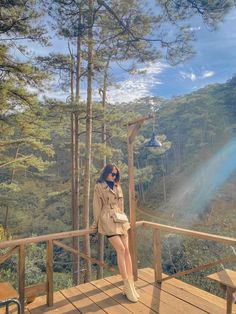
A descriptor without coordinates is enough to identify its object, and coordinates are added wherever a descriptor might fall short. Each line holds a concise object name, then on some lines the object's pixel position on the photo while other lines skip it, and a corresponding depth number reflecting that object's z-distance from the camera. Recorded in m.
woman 3.08
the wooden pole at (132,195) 3.58
